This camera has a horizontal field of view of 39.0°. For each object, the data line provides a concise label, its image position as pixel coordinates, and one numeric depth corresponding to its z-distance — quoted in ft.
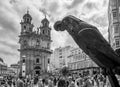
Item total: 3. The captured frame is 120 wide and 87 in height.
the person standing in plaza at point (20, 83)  30.77
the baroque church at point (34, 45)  195.72
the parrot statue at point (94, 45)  9.07
